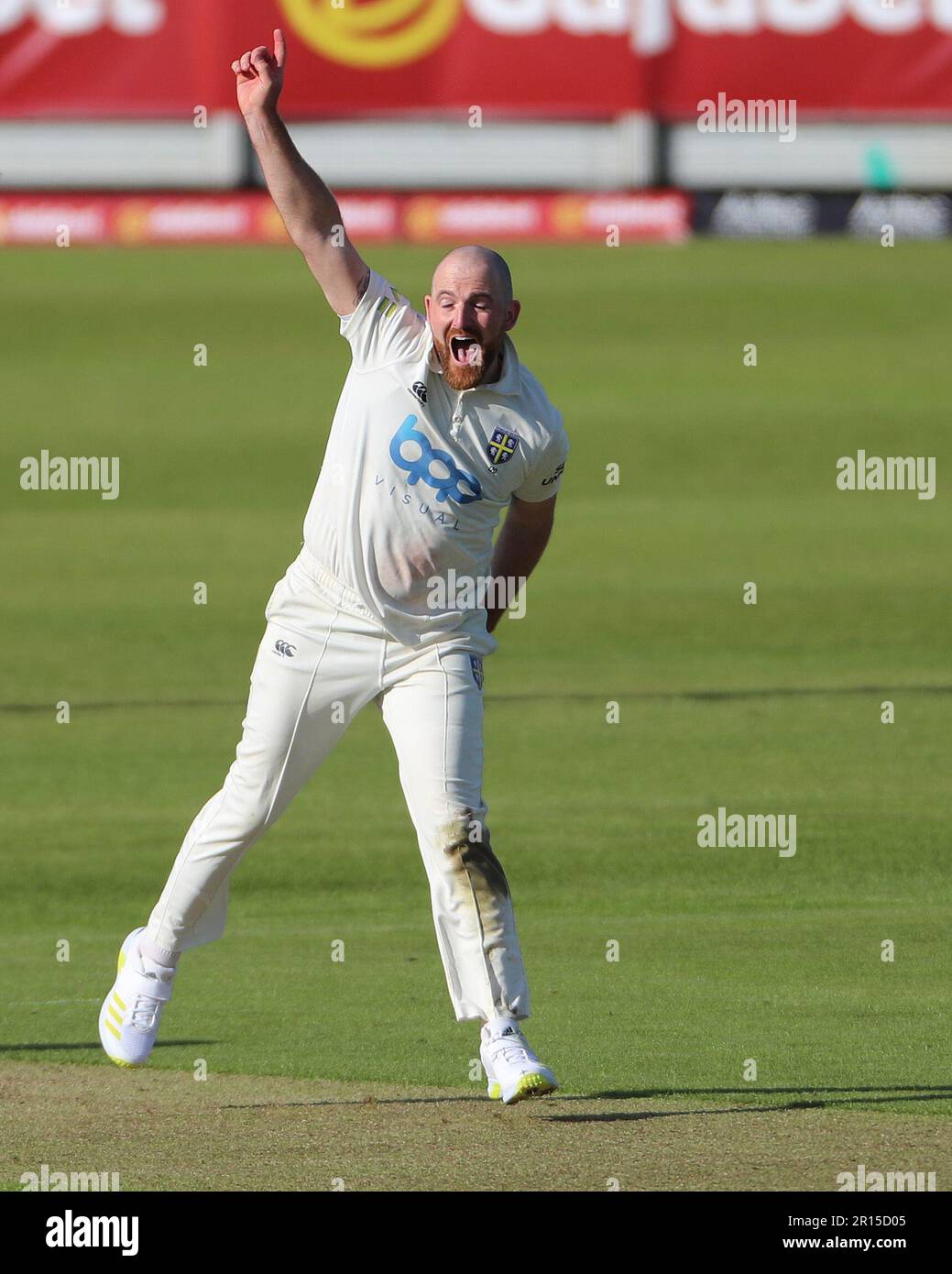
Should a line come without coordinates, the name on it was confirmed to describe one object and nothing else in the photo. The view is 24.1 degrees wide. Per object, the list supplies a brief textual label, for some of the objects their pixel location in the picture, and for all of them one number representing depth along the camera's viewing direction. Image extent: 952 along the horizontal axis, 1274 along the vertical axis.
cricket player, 6.68
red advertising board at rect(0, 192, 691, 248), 32.94
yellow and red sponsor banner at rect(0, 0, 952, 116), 30.20
